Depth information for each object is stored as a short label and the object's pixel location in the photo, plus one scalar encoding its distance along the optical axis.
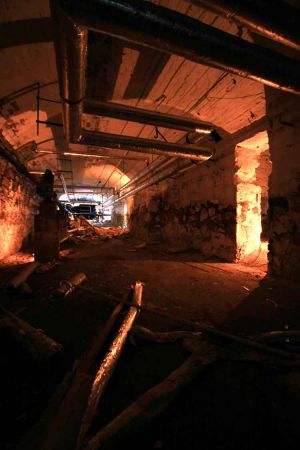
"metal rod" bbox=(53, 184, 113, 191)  12.48
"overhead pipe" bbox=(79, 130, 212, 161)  4.15
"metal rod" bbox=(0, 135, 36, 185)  4.37
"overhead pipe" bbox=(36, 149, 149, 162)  6.11
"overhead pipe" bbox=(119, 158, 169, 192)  6.34
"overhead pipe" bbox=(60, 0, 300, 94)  1.55
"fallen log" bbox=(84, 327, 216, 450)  0.89
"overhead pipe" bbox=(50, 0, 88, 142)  1.66
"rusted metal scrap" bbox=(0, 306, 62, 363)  1.40
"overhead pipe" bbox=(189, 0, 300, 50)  1.71
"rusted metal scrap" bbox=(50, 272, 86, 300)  2.52
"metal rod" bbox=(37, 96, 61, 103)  3.73
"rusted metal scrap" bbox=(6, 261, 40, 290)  2.66
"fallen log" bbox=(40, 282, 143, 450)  0.87
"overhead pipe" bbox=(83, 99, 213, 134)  3.26
